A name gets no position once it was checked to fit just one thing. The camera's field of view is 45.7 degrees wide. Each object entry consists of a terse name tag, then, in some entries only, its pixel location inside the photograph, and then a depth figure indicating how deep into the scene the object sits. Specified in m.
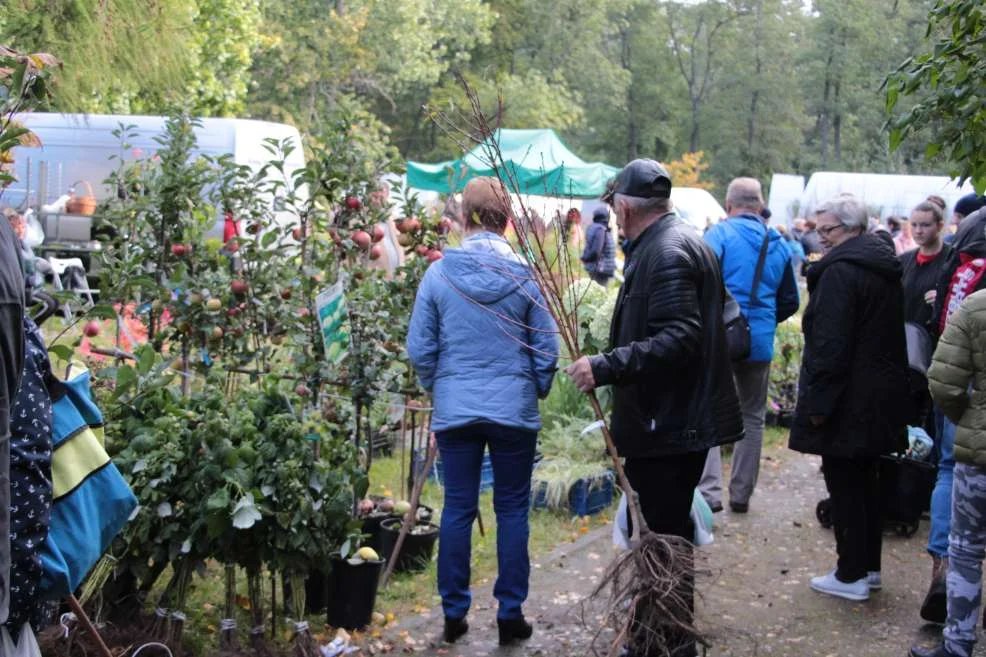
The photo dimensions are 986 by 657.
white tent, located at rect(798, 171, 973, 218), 24.81
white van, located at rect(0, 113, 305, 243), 15.75
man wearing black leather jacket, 3.98
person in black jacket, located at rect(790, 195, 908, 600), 5.12
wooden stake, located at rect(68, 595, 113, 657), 3.11
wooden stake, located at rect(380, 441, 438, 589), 5.28
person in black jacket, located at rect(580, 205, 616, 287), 13.62
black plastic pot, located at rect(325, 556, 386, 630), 4.65
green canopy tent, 19.41
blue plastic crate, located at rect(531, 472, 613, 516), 6.98
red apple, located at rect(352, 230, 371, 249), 5.47
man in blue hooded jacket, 6.64
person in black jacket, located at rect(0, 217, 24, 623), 2.21
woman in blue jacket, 4.48
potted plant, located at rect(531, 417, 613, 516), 6.99
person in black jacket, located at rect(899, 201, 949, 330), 6.39
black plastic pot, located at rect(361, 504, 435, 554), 5.42
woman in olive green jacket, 4.16
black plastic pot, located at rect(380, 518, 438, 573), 5.45
